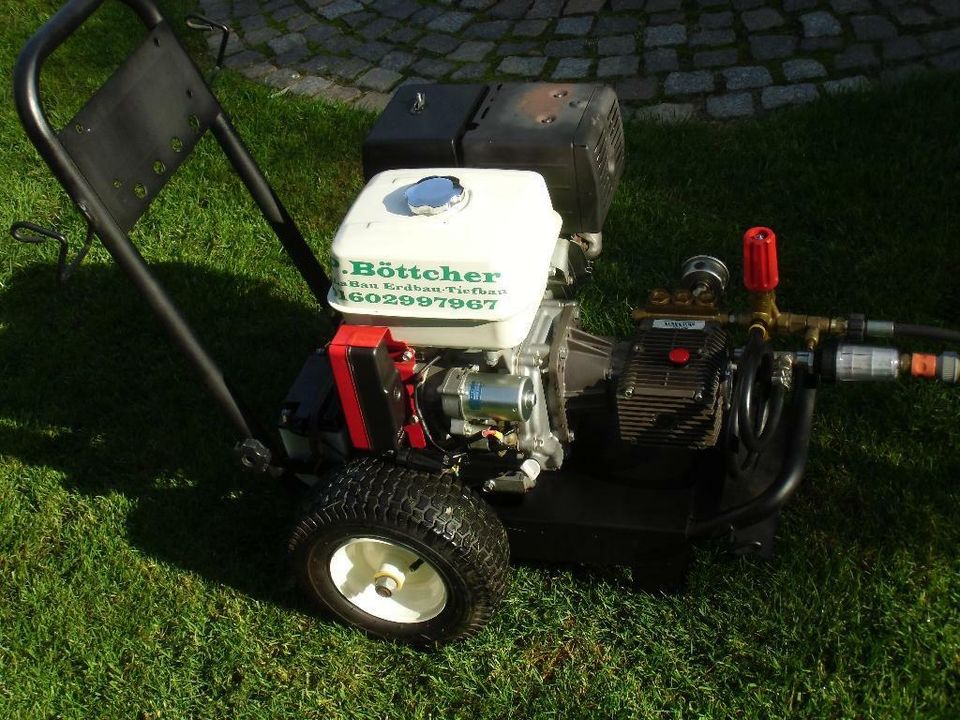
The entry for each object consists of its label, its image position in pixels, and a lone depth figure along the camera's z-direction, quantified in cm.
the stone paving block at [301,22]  602
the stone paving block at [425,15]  586
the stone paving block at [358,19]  595
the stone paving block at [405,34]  574
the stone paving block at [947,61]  480
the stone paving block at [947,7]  509
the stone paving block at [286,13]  612
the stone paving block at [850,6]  523
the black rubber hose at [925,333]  283
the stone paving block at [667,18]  542
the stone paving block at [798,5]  530
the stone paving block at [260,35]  596
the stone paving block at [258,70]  568
